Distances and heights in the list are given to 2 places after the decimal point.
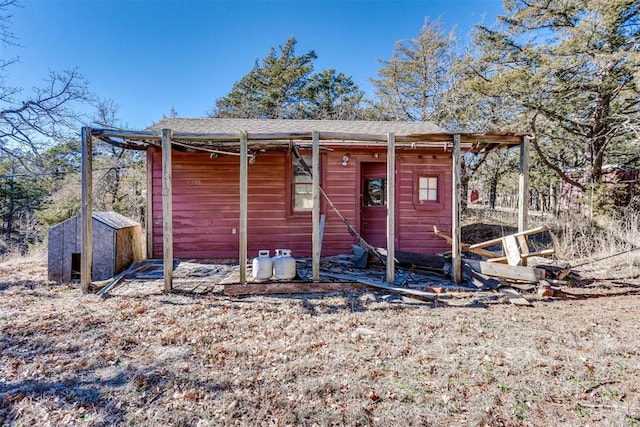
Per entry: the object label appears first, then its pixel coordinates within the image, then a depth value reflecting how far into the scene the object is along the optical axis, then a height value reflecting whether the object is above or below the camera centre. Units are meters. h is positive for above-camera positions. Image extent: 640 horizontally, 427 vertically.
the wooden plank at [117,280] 4.56 -1.14
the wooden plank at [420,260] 5.51 -0.84
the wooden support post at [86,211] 4.54 +0.01
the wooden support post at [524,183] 5.14 +0.54
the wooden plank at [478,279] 4.72 -1.04
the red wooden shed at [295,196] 7.00 +0.41
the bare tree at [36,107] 8.08 +2.92
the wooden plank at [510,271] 4.75 -0.91
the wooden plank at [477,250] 5.62 -0.66
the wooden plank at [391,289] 4.33 -1.13
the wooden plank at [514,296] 4.16 -1.18
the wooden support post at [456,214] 4.93 +0.00
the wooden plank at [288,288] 4.62 -1.16
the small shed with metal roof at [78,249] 5.41 -0.67
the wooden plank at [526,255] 4.66 -0.67
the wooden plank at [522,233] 4.64 -0.31
